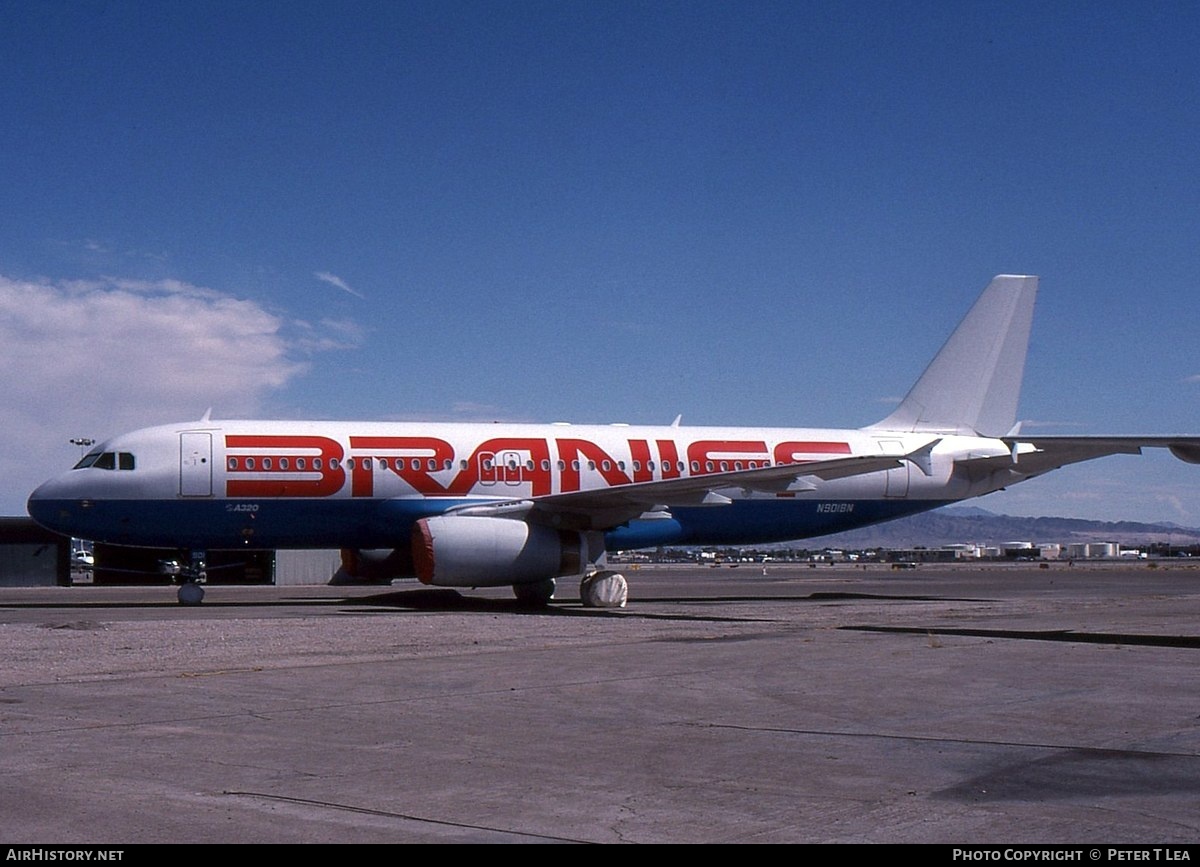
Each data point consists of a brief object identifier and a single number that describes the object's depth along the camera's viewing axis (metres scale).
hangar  56.44
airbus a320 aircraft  25.94
